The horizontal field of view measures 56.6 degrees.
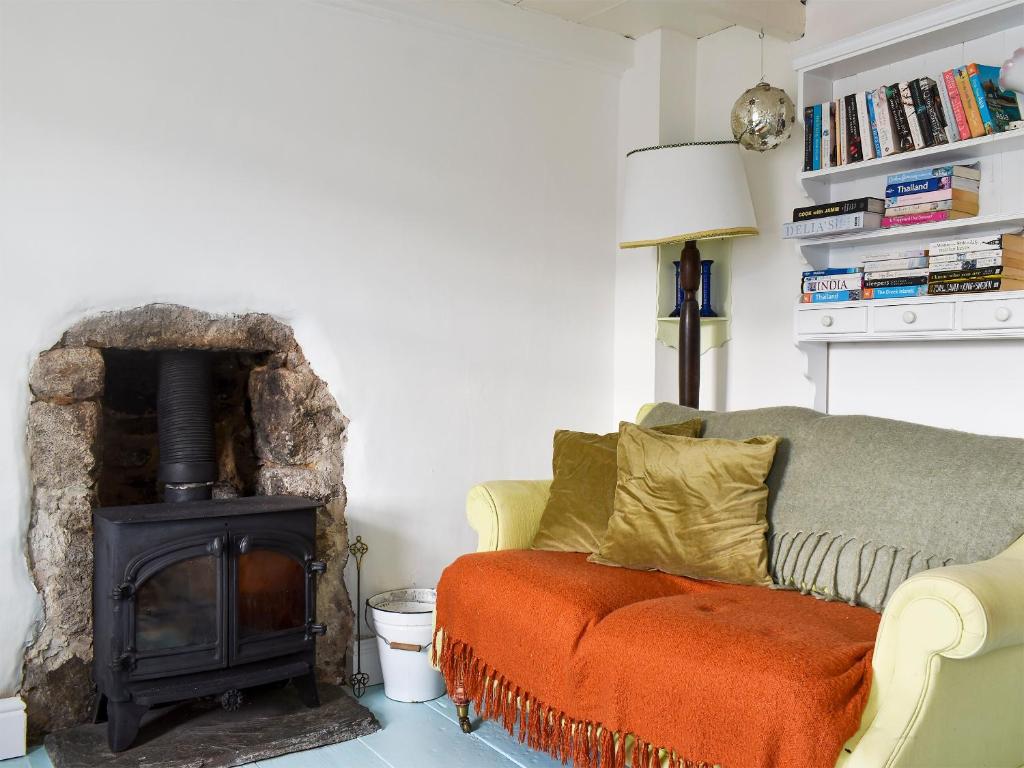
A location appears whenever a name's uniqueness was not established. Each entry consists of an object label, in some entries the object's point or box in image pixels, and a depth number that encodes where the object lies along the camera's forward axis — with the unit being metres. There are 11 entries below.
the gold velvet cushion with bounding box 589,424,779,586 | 2.46
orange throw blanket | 1.71
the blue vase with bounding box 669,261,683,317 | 3.67
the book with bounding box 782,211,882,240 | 3.04
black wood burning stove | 2.51
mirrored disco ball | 3.25
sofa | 1.69
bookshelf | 2.79
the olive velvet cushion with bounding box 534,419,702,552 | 2.74
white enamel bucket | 2.97
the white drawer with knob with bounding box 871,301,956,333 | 2.85
